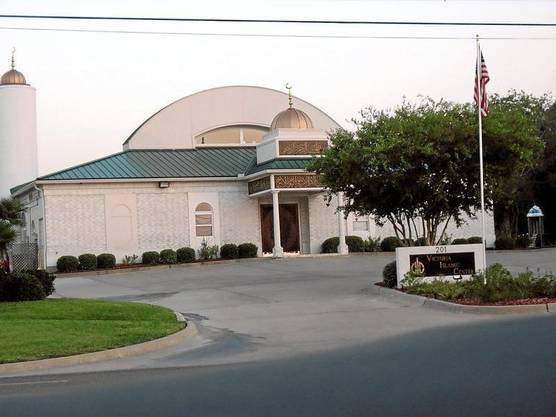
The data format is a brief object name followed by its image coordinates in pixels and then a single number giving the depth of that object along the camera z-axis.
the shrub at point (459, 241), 44.31
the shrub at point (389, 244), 43.16
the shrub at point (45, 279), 23.84
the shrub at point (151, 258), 40.70
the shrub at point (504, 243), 45.75
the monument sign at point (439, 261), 22.38
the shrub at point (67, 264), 39.09
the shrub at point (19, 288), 22.58
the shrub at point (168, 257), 40.59
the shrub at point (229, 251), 41.78
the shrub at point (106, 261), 39.75
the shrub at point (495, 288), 18.70
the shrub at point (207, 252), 41.88
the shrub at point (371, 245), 43.03
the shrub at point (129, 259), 41.19
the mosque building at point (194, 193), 40.91
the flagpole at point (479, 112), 21.09
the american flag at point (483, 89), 21.38
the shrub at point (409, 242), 24.66
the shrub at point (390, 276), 23.22
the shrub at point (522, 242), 46.62
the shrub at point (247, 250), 41.97
